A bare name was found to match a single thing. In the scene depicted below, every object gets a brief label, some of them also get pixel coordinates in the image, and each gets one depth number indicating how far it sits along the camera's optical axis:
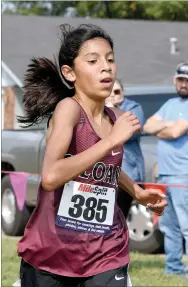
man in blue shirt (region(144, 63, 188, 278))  11.35
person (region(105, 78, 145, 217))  11.86
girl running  5.63
